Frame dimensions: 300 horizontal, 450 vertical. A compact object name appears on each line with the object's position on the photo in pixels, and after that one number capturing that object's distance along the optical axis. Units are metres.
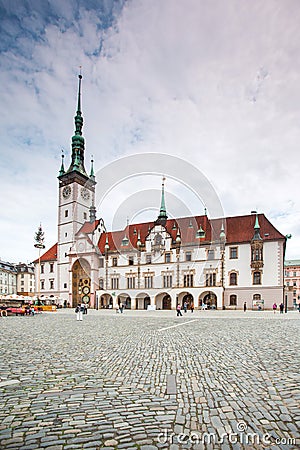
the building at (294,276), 99.50
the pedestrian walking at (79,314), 23.17
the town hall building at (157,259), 45.34
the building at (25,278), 95.89
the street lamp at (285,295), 44.49
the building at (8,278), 88.88
